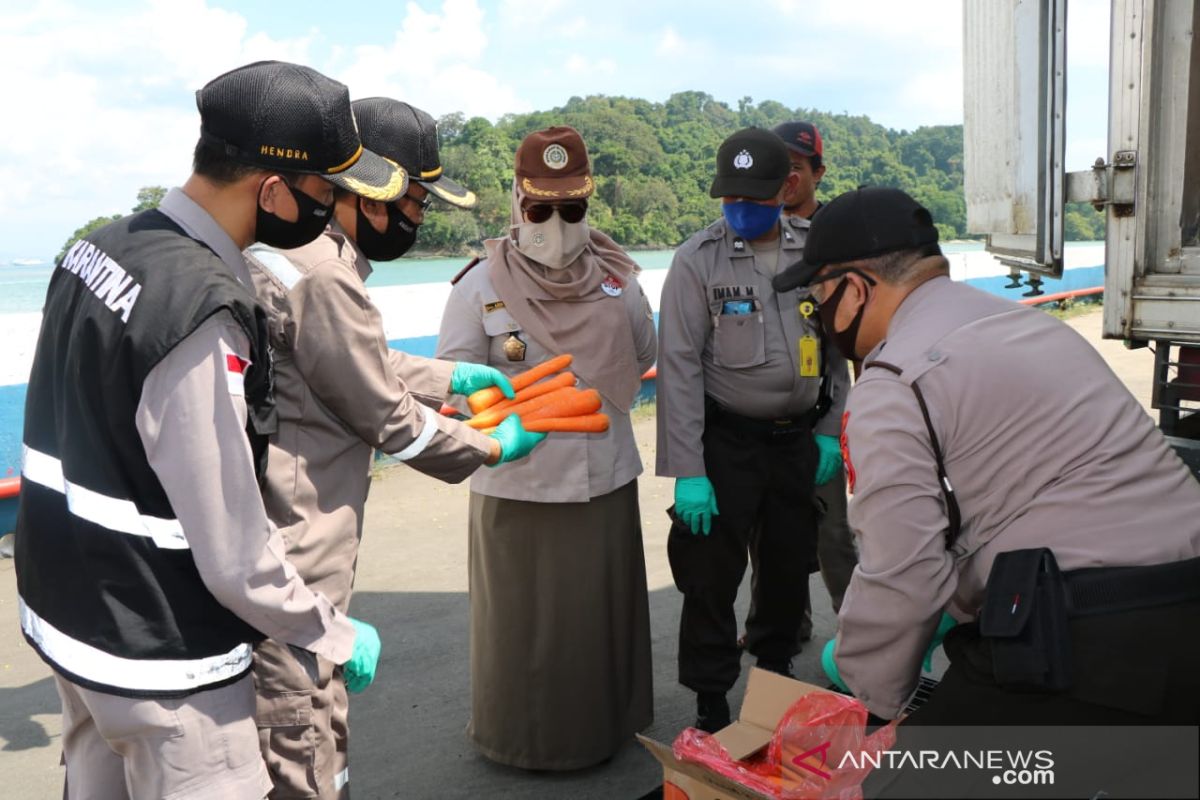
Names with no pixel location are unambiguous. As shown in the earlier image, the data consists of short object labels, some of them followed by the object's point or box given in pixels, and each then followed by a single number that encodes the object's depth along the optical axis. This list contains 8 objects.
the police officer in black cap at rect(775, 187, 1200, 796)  1.69
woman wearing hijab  3.29
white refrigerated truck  3.03
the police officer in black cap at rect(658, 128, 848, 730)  3.53
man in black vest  1.62
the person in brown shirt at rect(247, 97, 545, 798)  2.10
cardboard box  2.30
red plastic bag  2.25
